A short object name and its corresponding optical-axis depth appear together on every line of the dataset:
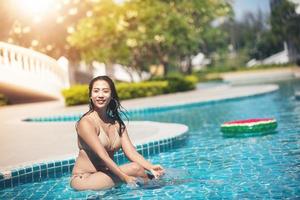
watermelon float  9.68
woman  5.30
